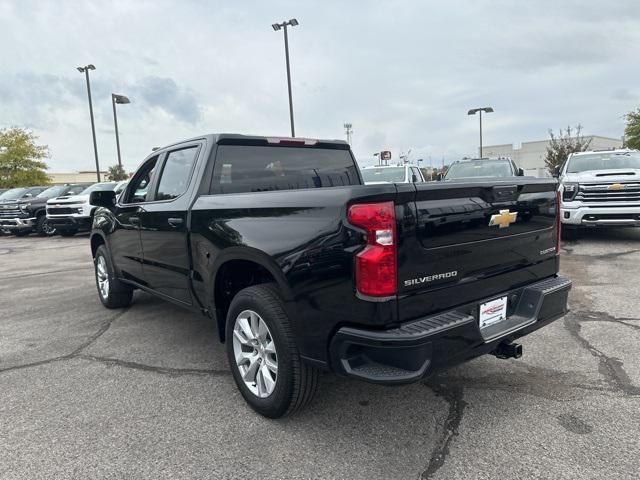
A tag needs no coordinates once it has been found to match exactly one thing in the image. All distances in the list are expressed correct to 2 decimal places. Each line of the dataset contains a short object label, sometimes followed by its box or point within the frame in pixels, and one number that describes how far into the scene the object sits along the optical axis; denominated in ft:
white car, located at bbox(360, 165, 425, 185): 38.73
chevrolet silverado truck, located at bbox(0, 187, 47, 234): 56.34
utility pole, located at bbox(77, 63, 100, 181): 82.99
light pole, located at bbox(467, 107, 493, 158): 108.78
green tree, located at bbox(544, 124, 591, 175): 108.17
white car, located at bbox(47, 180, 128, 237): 50.14
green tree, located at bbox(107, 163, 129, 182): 135.52
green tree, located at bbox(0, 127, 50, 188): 120.78
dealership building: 240.12
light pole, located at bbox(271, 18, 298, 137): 66.33
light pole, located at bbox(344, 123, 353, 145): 194.03
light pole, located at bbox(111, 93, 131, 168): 82.23
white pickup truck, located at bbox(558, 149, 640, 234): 28.25
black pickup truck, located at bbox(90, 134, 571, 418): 7.71
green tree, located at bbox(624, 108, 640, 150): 117.64
